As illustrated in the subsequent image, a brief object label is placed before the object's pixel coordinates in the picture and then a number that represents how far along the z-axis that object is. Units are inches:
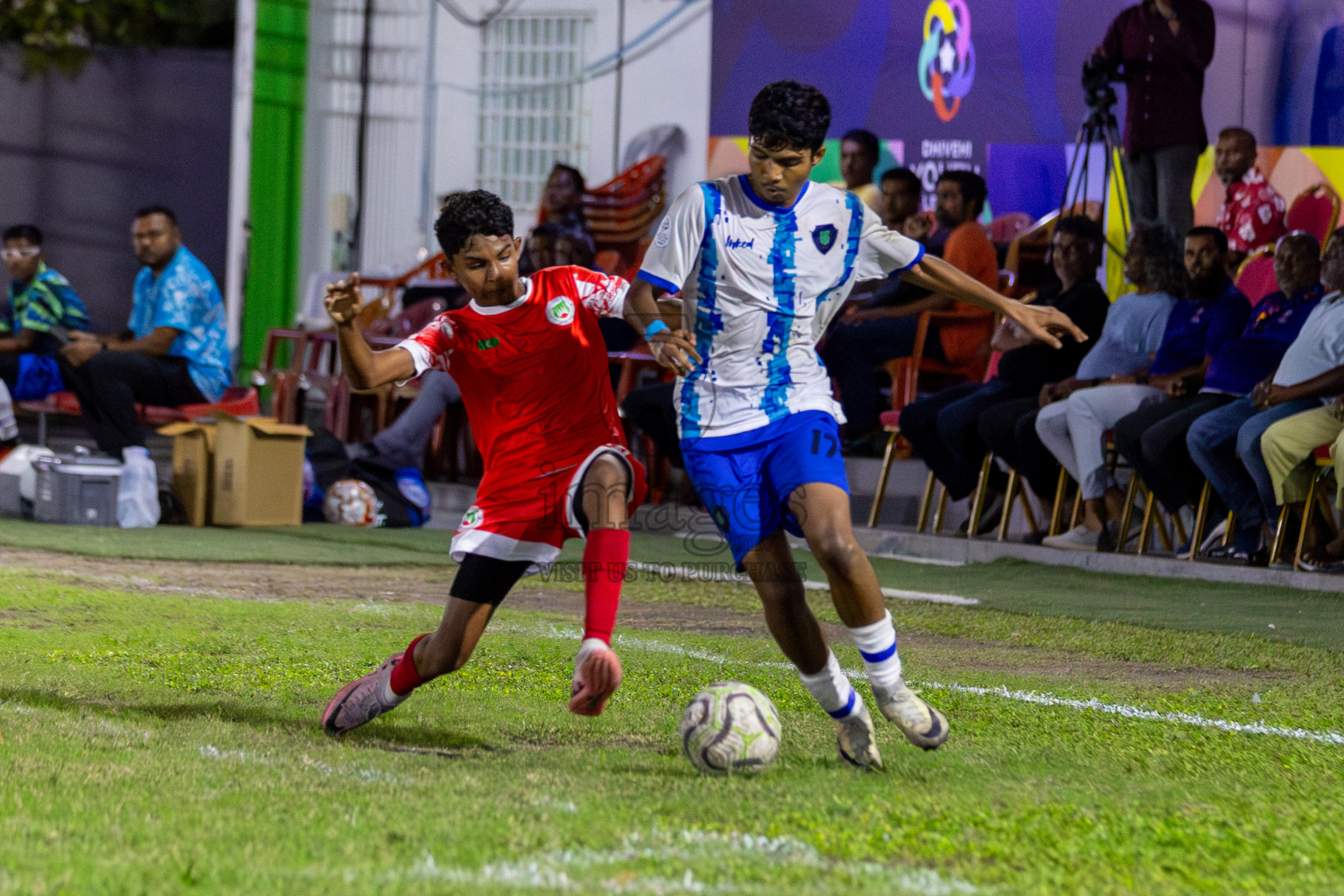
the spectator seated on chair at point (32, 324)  866.1
